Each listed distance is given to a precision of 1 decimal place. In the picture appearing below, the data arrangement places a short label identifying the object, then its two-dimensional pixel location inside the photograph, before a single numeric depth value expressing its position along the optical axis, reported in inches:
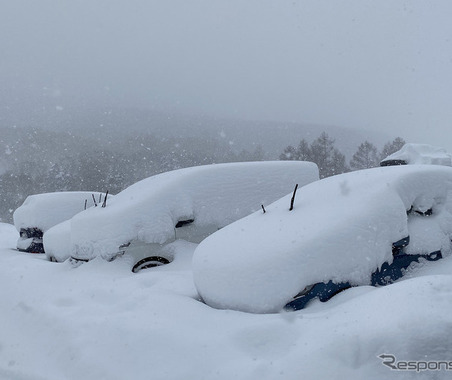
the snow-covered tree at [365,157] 1663.6
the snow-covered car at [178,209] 217.8
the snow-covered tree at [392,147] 1616.0
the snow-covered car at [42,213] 370.0
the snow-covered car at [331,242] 128.2
